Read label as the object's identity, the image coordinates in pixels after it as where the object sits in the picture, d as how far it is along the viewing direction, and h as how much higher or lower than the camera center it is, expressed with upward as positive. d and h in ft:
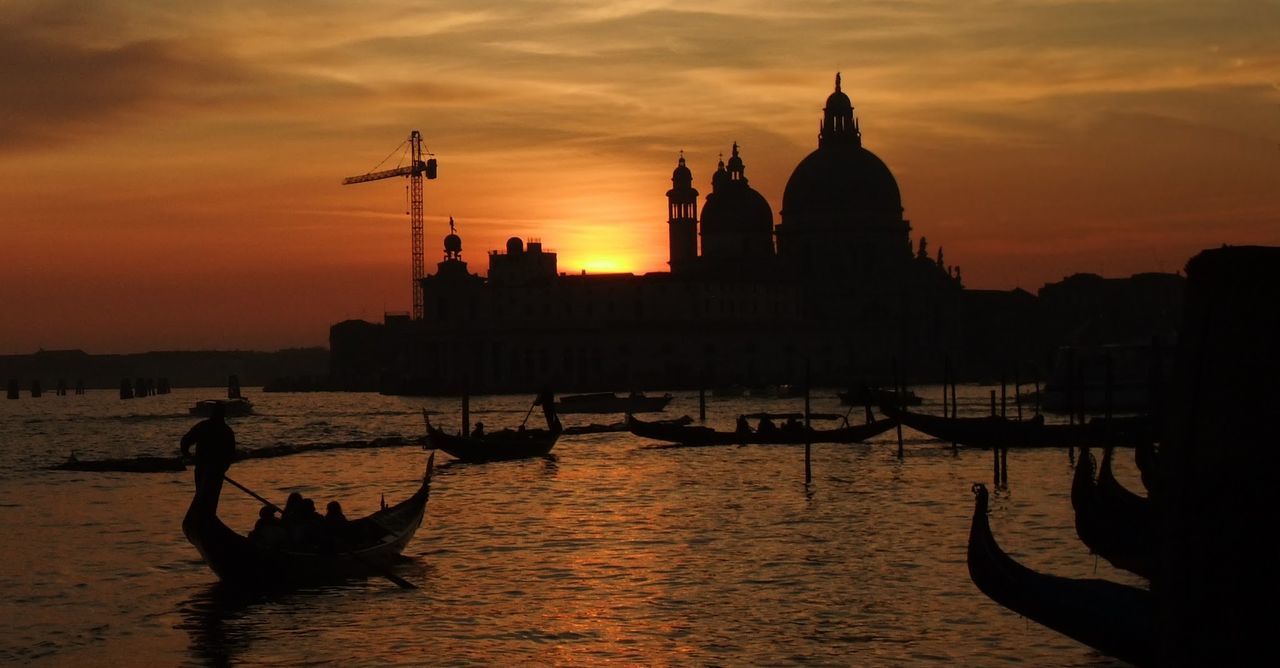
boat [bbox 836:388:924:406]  193.16 -2.59
